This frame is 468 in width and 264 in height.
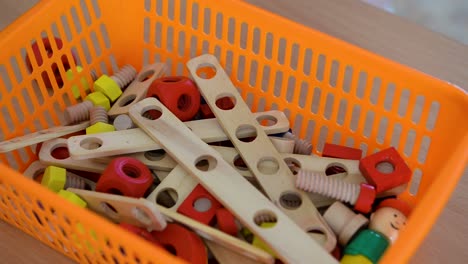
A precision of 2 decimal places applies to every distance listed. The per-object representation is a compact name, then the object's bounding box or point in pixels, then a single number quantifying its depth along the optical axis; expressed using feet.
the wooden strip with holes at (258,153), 2.06
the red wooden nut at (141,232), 1.87
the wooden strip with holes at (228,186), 1.86
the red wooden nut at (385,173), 2.10
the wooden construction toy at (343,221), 2.05
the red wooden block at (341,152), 2.29
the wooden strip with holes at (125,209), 1.87
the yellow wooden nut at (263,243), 1.92
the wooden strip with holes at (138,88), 2.45
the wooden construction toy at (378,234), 1.93
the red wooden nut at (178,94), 2.34
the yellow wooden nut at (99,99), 2.48
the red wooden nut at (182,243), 1.95
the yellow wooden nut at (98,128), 2.30
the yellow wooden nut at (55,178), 2.15
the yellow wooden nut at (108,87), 2.51
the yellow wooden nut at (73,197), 2.05
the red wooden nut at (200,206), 2.07
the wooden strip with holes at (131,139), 2.18
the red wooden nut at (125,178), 2.05
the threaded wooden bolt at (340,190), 2.05
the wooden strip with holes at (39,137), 2.15
